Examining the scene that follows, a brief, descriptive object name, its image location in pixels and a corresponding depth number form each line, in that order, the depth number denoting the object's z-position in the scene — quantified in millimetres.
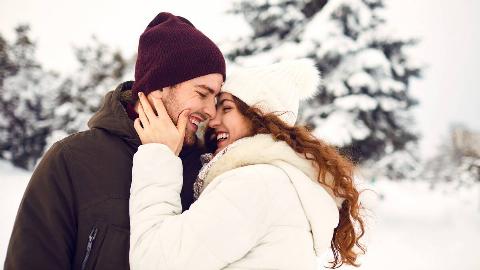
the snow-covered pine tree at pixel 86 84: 19109
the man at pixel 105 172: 1827
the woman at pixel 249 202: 1668
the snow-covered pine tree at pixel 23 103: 19047
